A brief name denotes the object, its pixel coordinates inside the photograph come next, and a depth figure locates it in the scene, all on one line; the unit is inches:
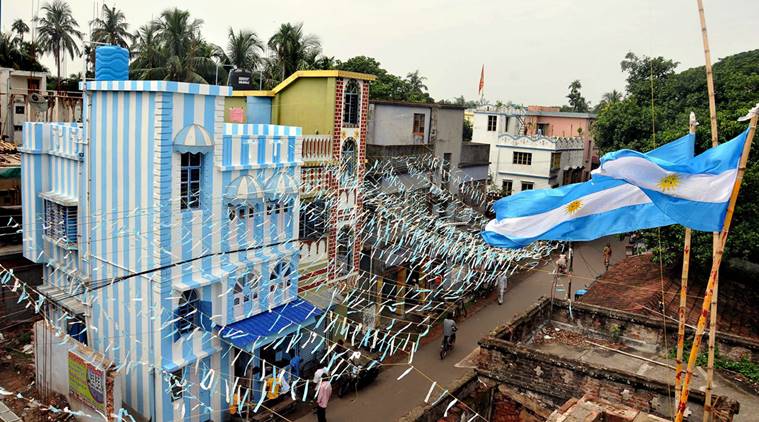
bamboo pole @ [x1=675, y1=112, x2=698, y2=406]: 251.8
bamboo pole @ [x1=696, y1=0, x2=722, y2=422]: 226.5
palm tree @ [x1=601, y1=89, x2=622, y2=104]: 2751.5
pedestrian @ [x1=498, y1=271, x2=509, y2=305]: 1008.7
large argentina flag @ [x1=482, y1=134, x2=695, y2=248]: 271.3
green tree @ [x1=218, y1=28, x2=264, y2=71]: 1212.5
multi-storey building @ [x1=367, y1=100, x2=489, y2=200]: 818.8
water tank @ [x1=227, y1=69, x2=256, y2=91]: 784.9
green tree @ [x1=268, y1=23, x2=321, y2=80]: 1196.5
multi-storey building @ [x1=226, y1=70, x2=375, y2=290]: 679.9
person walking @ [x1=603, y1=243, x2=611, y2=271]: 1197.5
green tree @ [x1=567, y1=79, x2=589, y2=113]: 2662.4
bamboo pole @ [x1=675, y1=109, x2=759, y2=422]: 215.7
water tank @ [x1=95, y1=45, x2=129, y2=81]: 508.4
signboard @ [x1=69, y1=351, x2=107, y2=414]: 462.3
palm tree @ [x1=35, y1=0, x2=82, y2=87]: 1471.9
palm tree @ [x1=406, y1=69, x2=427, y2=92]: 2042.9
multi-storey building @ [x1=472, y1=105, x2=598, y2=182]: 1563.7
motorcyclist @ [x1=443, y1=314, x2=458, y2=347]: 772.0
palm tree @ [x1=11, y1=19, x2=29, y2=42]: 1644.9
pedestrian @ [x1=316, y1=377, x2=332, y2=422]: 563.5
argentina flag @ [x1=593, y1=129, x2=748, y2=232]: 231.6
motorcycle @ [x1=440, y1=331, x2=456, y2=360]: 771.4
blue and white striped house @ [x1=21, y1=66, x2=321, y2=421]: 490.6
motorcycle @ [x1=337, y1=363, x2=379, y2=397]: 651.5
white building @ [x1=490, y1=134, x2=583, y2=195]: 1456.7
